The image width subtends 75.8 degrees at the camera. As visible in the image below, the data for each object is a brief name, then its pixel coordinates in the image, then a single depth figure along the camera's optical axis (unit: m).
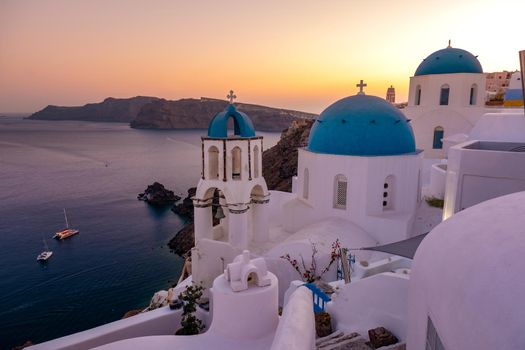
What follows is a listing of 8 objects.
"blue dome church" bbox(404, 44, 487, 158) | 21.20
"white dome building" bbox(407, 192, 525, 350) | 2.65
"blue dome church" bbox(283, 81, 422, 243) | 12.44
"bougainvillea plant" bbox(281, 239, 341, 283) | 10.77
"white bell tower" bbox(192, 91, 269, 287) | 11.44
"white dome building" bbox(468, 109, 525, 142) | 10.05
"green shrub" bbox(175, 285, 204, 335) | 8.19
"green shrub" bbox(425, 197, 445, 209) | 14.61
